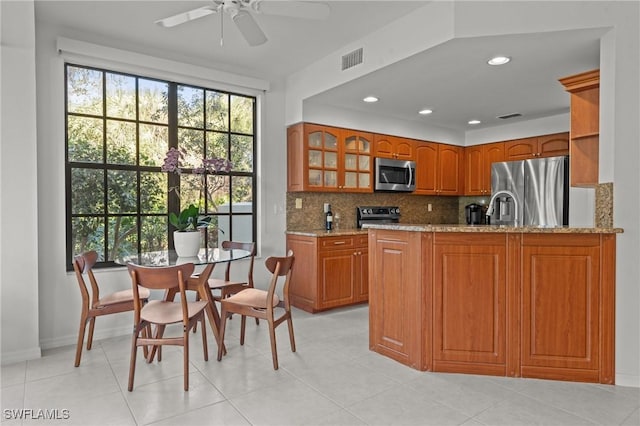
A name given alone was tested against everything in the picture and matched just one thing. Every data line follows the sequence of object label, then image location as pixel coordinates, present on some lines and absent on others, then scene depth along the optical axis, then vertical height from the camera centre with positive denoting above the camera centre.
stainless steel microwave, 5.30 +0.43
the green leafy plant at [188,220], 3.16 -0.11
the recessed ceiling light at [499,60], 3.20 +1.18
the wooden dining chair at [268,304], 2.87 -0.72
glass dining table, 2.89 -0.40
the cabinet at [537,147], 5.23 +0.81
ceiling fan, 2.46 +1.22
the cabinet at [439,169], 5.84 +0.56
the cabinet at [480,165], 5.96 +0.64
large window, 3.61 +0.46
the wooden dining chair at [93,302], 2.92 -0.72
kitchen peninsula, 2.57 -0.62
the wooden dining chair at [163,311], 2.43 -0.70
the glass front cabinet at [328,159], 4.66 +0.58
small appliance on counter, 6.15 -0.11
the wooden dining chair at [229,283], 3.58 -0.69
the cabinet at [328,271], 4.37 -0.73
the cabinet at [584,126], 2.89 +0.59
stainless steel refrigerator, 4.98 +0.19
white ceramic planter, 3.13 -0.28
